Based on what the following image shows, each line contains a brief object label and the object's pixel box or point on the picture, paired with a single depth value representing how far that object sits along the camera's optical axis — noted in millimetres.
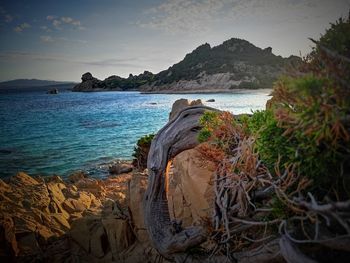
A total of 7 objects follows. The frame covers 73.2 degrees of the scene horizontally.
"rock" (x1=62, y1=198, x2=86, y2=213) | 9266
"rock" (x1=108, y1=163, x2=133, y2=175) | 17078
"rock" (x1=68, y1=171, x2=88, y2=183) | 15391
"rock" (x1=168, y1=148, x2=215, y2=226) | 6645
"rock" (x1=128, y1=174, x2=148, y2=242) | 6980
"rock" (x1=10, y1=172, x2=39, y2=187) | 10453
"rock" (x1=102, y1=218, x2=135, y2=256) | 6895
